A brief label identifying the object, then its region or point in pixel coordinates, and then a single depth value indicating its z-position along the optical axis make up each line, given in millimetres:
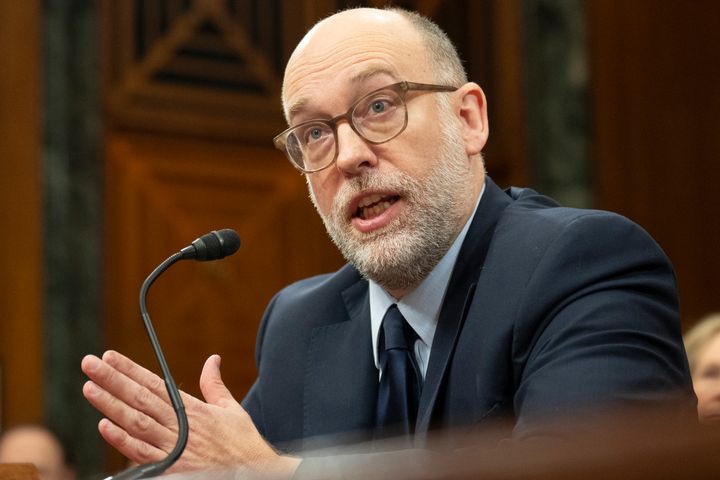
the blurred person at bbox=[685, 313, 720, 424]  2950
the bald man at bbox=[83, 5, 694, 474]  2481
